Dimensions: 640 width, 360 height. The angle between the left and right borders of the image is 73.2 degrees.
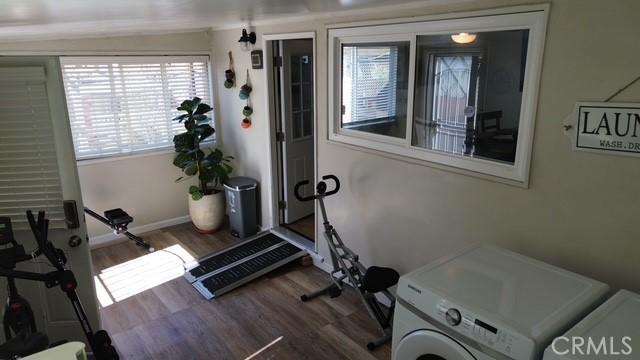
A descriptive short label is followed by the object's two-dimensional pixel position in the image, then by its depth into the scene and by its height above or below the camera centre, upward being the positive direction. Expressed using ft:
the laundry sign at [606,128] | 6.33 -0.79
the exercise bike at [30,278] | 7.29 -3.22
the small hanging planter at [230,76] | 15.85 +0.11
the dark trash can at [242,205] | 15.44 -4.45
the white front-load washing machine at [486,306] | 5.27 -2.95
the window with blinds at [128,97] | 14.38 -0.60
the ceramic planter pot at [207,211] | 16.05 -4.86
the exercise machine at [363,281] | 9.78 -4.74
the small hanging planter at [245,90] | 15.16 -0.39
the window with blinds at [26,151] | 7.70 -1.26
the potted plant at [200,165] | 15.43 -3.05
